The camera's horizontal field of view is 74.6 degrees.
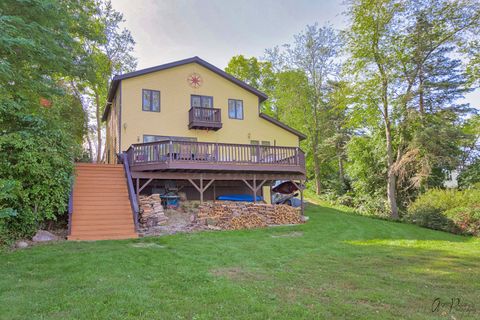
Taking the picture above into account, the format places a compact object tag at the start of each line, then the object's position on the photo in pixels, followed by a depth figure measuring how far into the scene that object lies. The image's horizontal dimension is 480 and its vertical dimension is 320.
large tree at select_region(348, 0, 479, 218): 19.12
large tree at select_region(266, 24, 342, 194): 27.14
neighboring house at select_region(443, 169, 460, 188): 21.48
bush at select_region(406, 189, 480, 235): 14.35
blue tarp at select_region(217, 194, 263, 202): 14.75
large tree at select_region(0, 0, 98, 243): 8.55
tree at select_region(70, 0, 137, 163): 26.14
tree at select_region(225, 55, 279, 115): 30.53
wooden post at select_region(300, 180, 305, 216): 15.75
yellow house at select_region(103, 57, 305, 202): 13.23
